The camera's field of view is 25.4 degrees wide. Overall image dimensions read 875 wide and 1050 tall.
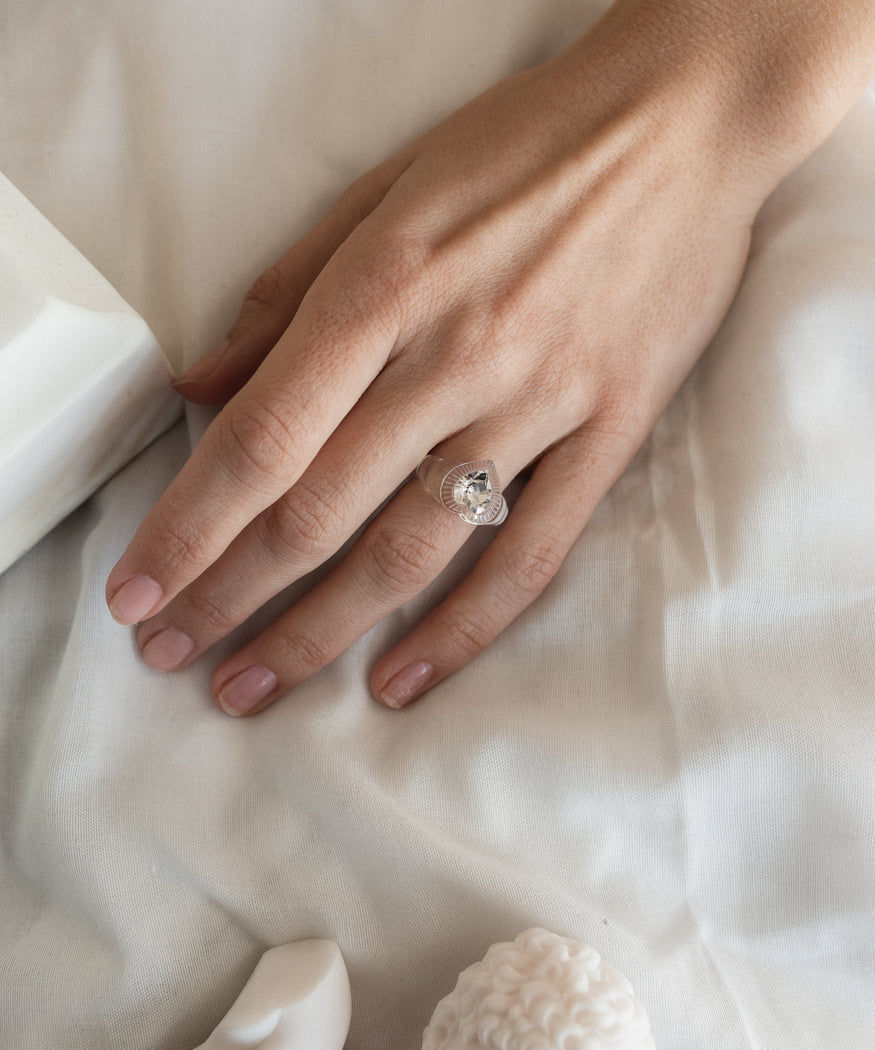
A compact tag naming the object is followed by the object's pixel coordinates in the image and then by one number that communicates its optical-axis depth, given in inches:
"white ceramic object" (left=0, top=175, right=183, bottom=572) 14.2
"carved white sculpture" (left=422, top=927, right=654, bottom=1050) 13.2
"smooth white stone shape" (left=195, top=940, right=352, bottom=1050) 13.7
